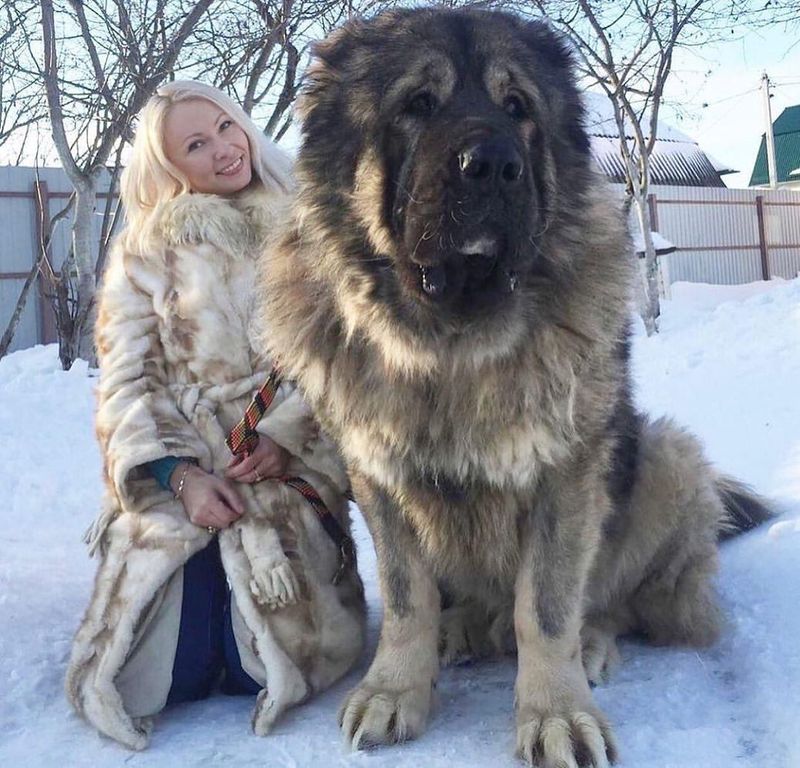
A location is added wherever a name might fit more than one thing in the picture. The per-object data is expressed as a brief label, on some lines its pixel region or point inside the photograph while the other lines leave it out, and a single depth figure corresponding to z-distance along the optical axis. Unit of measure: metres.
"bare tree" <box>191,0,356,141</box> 9.36
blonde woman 2.27
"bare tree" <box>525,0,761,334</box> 11.67
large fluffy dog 2.01
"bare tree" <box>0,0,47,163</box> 10.15
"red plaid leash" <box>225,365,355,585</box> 2.46
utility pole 26.98
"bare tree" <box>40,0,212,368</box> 8.71
